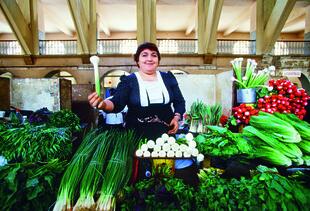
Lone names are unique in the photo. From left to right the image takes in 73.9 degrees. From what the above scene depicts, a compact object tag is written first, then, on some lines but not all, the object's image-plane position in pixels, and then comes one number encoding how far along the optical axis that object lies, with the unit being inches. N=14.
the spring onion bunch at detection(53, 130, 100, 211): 40.5
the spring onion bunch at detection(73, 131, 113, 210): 40.1
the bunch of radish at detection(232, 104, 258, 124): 70.4
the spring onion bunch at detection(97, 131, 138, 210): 40.3
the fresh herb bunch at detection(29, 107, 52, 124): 103.0
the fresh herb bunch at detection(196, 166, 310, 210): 35.8
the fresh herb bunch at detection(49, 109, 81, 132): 102.9
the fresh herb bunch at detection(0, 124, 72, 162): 58.6
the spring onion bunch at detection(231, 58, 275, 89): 80.4
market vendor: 64.4
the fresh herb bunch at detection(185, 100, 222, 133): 101.9
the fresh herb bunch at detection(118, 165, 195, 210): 38.5
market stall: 37.7
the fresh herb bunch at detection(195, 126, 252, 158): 52.0
